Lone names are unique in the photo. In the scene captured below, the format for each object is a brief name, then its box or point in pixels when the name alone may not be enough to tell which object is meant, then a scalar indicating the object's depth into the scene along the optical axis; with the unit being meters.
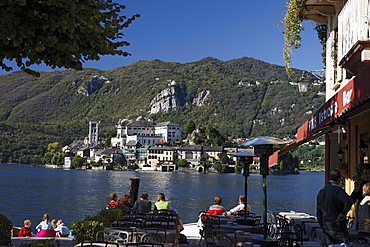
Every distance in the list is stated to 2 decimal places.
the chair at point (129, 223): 9.13
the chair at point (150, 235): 7.45
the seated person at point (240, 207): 12.98
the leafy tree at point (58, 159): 180.00
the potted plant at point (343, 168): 11.90
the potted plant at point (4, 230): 8.47
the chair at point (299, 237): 7.49
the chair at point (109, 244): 6.01
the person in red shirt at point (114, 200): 11.77
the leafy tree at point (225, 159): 160.06
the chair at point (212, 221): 9.35
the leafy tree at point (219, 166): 154.88
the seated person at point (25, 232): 12.88
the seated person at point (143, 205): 12.07
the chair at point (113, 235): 7.19
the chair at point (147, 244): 5.83
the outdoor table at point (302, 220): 9.73
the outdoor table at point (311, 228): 8.63
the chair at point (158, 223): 9.23
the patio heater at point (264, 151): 6.87
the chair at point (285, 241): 7.27
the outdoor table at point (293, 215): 11.48
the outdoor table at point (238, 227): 9.24
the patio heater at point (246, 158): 12.22
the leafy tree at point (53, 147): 193.56
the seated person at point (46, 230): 12.63
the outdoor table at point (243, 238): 7.99
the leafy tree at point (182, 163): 162.12
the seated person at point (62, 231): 14.06
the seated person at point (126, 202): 12.42
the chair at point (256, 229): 9.48
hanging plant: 12.89
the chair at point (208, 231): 8.92
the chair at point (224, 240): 7.47
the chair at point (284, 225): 8.65
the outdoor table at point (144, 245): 6.28
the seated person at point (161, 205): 12.31
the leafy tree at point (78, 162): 175.25
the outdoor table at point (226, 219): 10.23
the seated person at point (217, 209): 12.53
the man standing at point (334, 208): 5.69
